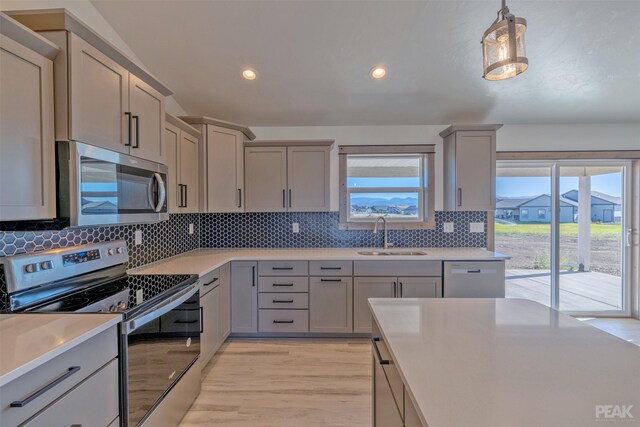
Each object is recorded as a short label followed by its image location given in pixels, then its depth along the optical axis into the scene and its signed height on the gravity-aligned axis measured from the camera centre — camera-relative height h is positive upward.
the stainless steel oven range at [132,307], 1.35 -0.51
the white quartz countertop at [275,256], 2.34 -0.46
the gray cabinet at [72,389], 0.89 -0.63
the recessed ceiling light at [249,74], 2.70 +1.30
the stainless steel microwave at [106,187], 1.36 +0.13
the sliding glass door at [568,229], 3.51 -0.23
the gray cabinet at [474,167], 3.10 +0.47
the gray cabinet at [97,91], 1.36 +0.67
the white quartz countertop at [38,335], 0.88 -0.46
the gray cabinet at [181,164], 2.45 +0.43
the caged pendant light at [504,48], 1.20 +0.71
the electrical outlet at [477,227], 3.45 -0.20
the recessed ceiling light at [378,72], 2.65 +1.29
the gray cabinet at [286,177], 3.29 +0.39
